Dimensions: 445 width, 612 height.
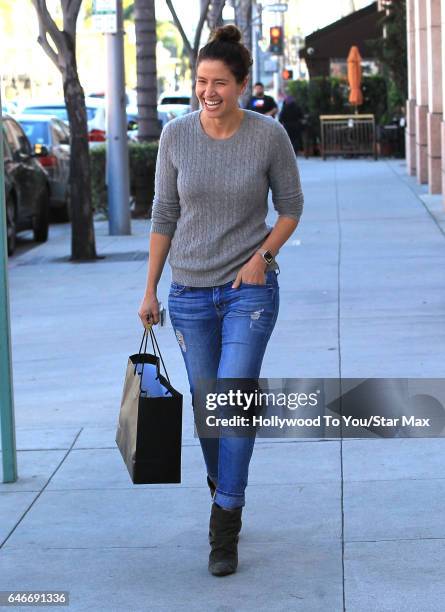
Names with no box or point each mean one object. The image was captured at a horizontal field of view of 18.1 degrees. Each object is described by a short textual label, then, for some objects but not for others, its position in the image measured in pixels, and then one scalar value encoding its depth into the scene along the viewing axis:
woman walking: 4.97
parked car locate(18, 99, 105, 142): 27.64
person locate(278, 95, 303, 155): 32.84
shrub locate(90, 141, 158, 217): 19.83
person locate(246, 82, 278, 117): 31.20
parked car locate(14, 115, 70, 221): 20.50
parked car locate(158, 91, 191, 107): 50.36
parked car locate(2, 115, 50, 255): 16.50
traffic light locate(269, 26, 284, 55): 43.66
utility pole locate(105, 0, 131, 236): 17.00
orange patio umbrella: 32.75
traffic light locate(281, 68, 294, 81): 51.78
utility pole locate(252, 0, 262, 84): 51.86
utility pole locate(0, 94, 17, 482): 6.12
